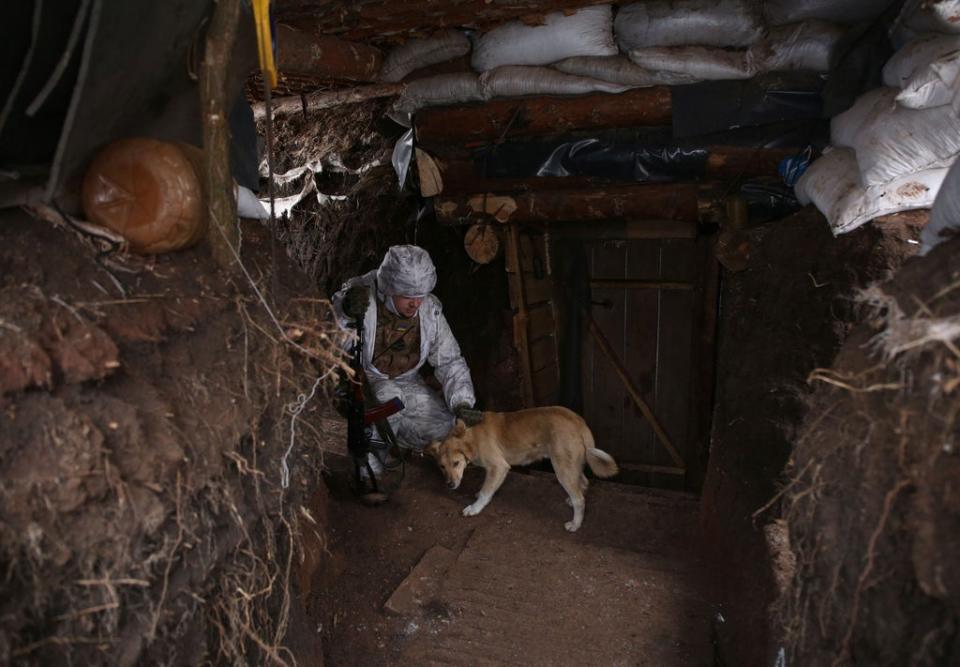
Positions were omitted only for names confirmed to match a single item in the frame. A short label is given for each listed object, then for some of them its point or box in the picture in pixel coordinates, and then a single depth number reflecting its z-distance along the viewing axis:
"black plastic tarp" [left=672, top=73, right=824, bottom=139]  4.27
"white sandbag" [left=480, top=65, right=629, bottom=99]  4.71
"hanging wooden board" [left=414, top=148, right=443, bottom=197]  5.60
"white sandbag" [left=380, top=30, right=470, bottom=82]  4.79
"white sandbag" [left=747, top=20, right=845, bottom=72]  4.05
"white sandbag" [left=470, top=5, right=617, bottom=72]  4.39
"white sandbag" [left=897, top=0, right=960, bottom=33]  2.77
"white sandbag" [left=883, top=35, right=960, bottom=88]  2.83
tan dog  4.63
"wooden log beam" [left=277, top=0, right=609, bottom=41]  3.92
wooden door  6.78
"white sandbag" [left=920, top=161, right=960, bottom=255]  1.98
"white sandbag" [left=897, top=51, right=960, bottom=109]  2.72
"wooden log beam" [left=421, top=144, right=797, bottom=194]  4.64
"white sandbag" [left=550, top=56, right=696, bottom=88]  4.52
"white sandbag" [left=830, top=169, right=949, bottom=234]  3.00
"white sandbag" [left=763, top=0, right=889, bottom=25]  3.85
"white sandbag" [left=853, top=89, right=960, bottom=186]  2.87
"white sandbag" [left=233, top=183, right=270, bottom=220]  3.21
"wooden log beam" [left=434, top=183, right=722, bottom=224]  5.23
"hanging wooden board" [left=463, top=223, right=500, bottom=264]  6.30
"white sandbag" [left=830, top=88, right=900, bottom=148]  3.41
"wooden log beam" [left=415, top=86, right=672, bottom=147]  4.68
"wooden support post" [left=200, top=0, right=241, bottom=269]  2.52
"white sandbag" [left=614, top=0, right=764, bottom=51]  4.19
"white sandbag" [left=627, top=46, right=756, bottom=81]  4.32
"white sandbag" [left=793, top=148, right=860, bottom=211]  3.40
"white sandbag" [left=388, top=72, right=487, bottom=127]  4.94
